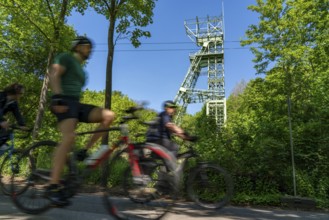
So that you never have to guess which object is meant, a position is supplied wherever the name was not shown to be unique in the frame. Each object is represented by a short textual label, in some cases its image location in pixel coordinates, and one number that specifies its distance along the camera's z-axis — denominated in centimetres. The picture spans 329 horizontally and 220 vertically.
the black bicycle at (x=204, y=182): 461
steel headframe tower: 3838
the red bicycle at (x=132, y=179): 359
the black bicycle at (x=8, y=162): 455
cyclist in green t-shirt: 352
